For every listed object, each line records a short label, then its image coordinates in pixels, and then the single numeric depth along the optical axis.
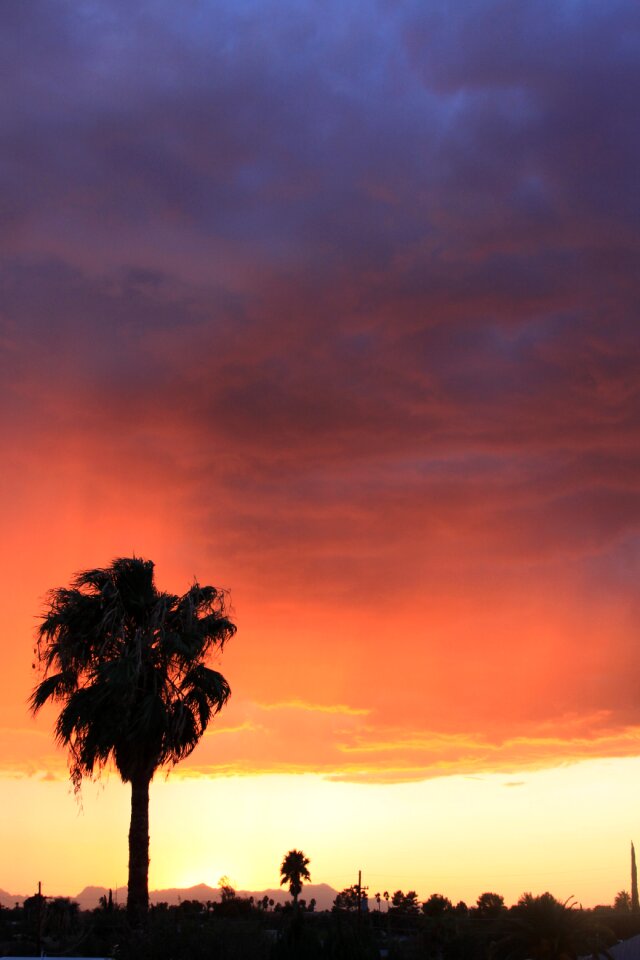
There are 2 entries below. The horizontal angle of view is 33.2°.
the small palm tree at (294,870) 108.62
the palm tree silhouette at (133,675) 36.22
